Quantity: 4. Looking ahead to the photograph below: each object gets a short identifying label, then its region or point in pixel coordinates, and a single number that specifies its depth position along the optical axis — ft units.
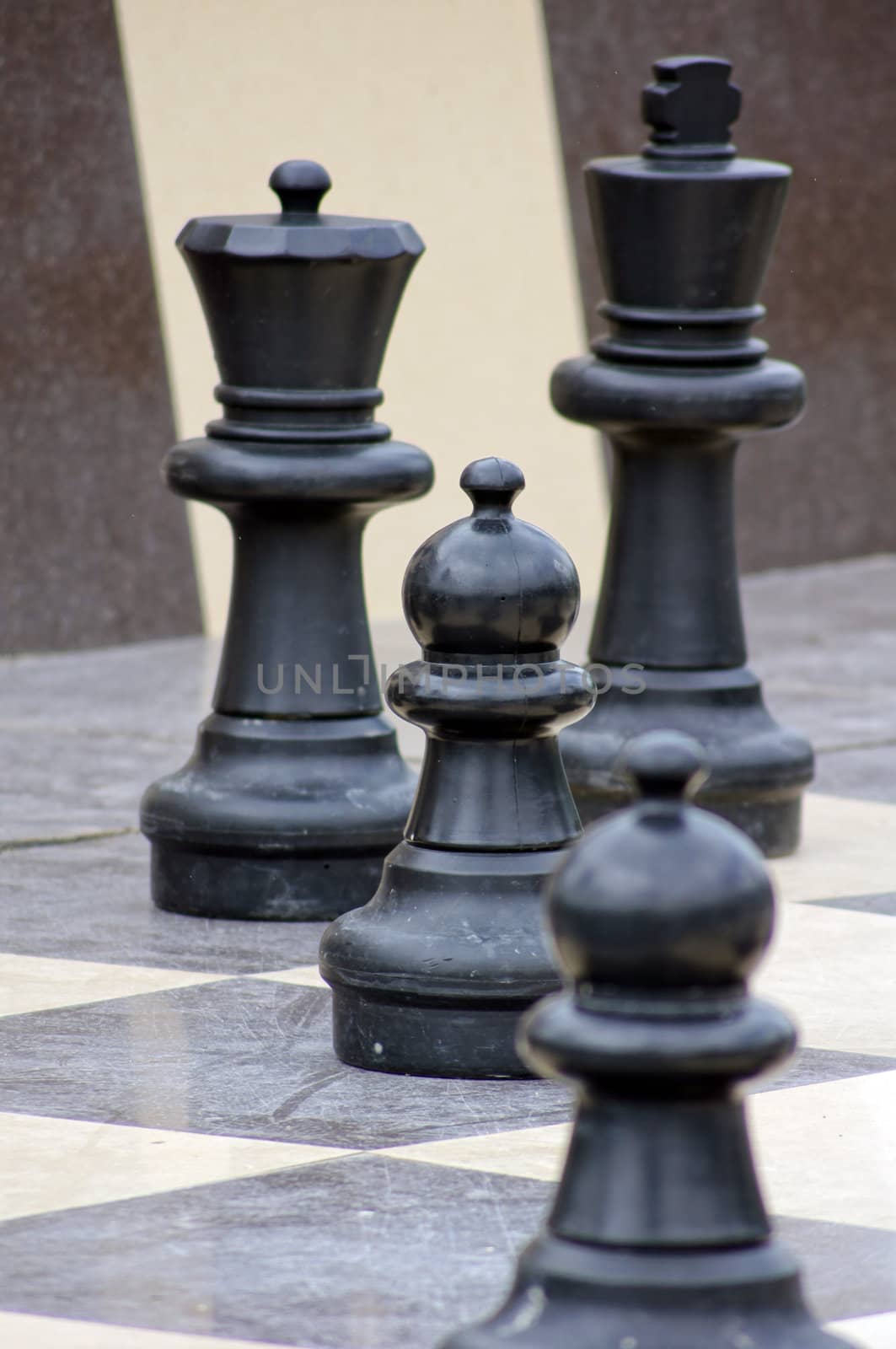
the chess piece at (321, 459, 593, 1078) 18.52
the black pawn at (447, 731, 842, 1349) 10.59
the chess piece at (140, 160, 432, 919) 23.63
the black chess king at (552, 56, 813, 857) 26.30
